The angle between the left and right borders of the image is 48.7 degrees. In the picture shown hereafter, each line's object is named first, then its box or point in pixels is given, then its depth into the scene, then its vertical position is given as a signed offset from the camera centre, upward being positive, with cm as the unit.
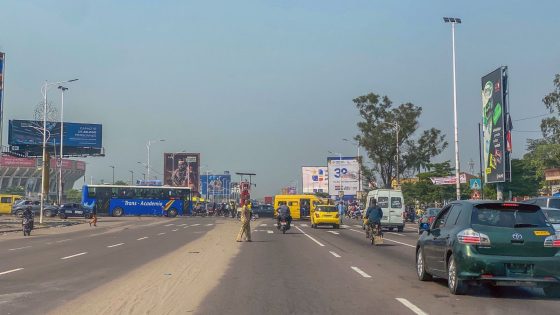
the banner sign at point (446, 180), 4578 +128
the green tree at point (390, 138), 6109 +592
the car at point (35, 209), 6312 -96
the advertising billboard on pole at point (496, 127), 4038 +467
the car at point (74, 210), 6128 -107
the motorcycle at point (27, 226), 3375 -143
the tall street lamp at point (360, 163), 6531 +363
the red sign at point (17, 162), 14125 +876
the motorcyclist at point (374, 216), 2406 -72
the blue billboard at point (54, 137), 8644 +889
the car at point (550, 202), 2167 -20
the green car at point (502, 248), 1020 -85
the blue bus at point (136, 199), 6806 -2
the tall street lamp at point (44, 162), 4642 +316
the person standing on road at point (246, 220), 2523 -89
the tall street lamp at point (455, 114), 4162 +588
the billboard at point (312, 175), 11012 +407
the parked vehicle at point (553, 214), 1695 -50
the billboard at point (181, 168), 11731 +582
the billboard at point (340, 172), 9506 +395
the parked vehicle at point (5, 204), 6600 -45
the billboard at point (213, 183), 13350 +334
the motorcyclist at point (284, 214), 3438 -88
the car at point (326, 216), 4106 -121
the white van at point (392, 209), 3884 -73
